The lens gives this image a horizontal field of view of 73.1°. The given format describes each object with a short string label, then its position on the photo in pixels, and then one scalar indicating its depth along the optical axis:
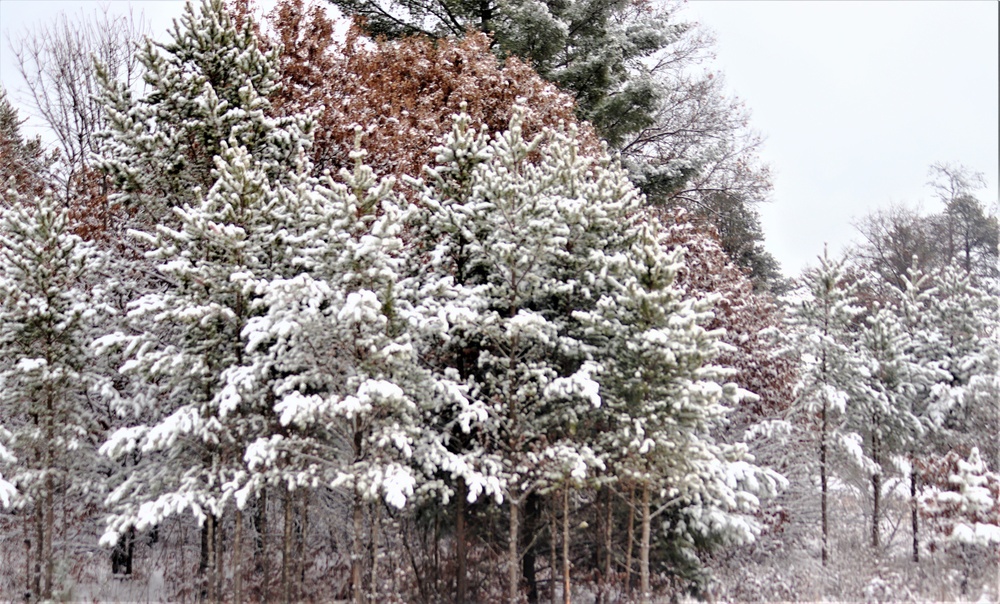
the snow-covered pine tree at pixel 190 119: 10.40
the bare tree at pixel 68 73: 14.76
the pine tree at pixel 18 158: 15.13
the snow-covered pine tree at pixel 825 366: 12.04
